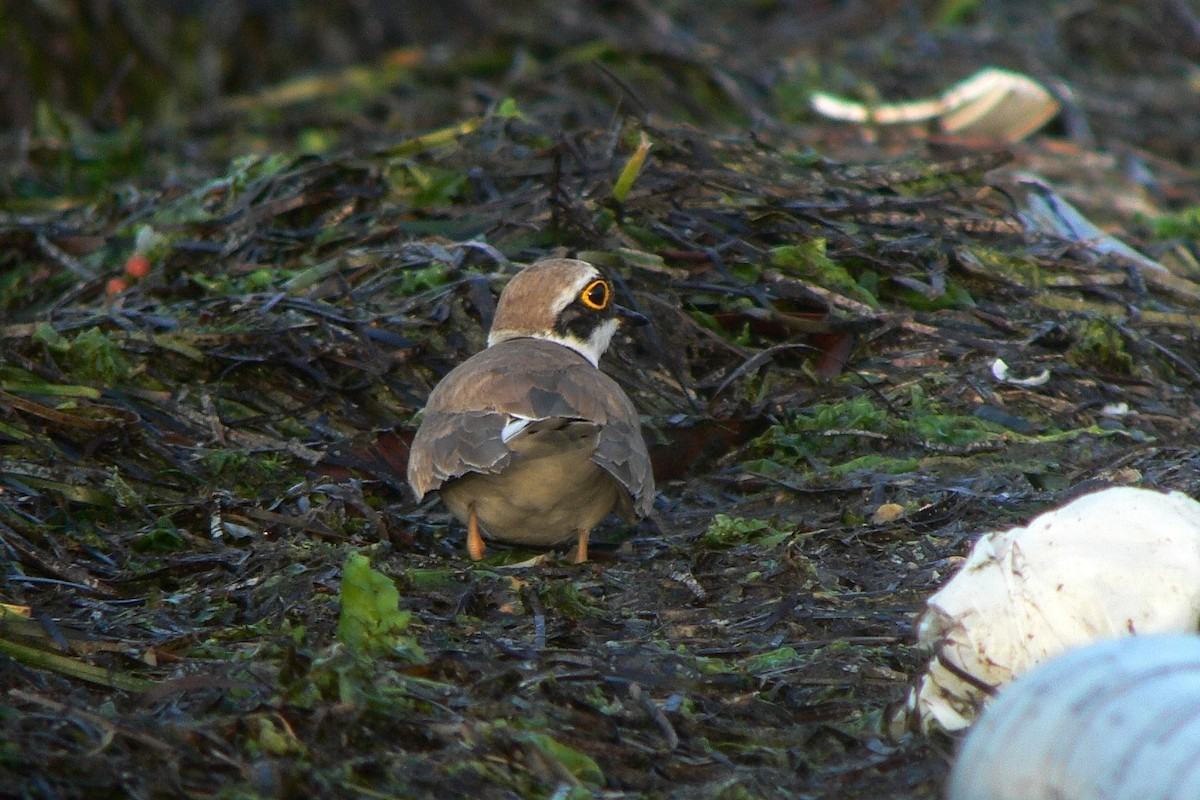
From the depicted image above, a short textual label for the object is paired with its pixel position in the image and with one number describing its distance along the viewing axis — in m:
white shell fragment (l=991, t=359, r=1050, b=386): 13.61
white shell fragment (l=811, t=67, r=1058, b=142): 22.39
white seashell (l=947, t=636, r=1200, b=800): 6.13
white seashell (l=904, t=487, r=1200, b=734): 7.77
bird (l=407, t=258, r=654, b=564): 11.52
